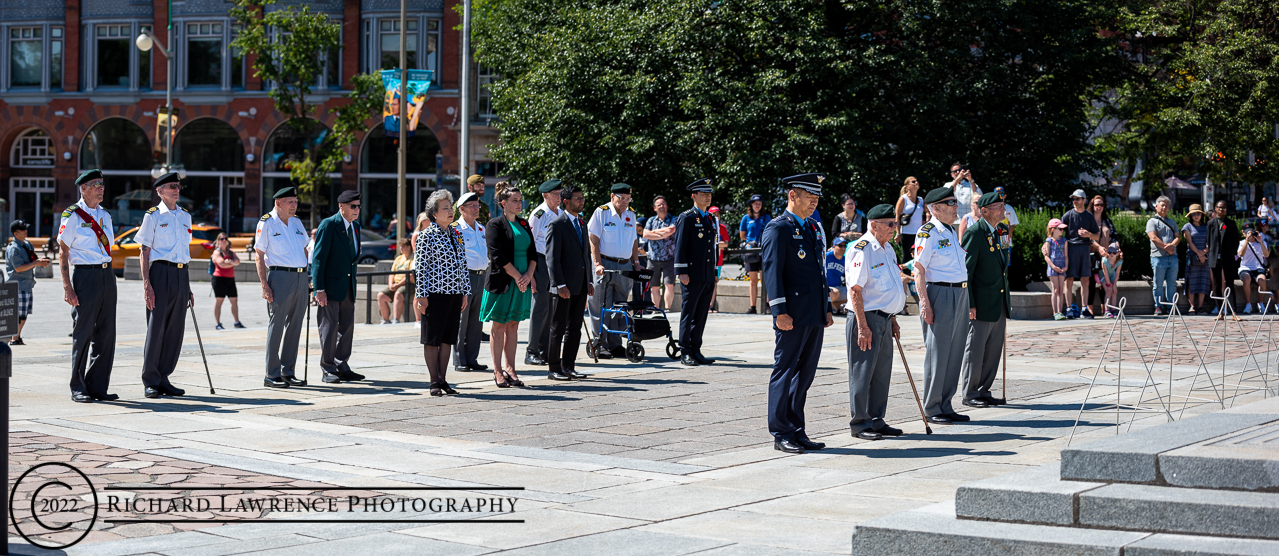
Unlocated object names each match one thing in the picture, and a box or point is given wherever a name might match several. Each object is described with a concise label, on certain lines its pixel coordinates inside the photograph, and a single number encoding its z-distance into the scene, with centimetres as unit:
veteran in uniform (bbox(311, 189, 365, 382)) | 1214
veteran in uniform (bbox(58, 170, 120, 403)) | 1045
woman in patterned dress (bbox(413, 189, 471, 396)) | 1093
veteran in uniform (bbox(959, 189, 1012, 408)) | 1019
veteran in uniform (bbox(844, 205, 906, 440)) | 875
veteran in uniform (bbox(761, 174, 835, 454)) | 838
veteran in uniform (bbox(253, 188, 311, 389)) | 1171
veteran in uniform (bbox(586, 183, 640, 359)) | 1380
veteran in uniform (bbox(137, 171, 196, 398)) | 1077
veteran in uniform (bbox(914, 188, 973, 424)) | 959
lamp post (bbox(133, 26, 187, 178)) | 4075
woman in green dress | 1162
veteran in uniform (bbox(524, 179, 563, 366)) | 1266
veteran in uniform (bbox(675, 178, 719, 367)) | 1337
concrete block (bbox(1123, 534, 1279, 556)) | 500
